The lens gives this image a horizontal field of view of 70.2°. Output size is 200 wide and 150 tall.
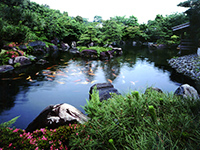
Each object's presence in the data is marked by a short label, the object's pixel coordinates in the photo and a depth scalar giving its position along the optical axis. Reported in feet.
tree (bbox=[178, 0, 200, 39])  37.17
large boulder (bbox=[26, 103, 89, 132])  8.91
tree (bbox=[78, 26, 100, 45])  48.21
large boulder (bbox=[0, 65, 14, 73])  25.13
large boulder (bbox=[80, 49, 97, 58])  44.06
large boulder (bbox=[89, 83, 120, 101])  13.89
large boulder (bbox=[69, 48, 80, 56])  48.93
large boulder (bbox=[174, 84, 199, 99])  13.41
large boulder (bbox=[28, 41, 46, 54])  46.34
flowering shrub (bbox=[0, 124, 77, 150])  6.21
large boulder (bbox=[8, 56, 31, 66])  29.89
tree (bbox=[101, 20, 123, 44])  47.93
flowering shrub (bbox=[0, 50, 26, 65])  28.44
